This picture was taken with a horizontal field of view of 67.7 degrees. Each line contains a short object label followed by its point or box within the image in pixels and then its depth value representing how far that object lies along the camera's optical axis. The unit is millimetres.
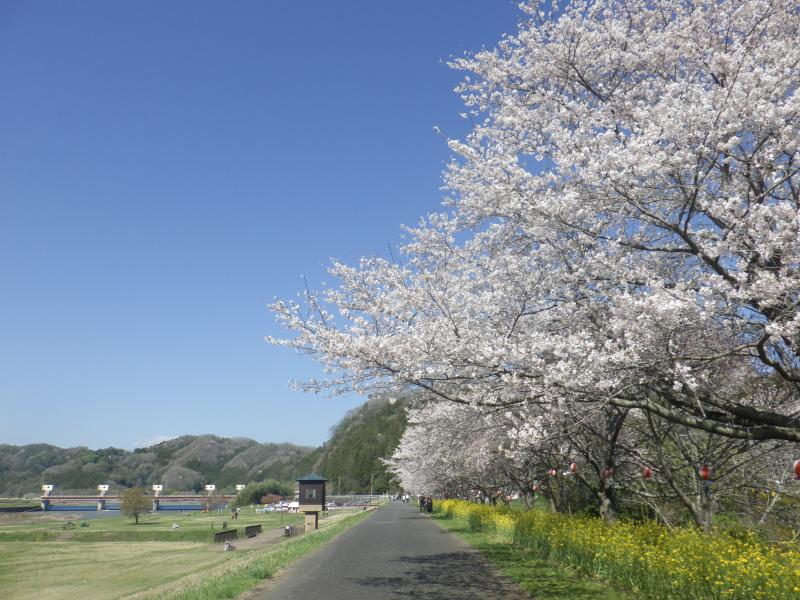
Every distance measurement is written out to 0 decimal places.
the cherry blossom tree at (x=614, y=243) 7148
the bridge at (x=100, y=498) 141875
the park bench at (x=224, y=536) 40269
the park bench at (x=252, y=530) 42466
